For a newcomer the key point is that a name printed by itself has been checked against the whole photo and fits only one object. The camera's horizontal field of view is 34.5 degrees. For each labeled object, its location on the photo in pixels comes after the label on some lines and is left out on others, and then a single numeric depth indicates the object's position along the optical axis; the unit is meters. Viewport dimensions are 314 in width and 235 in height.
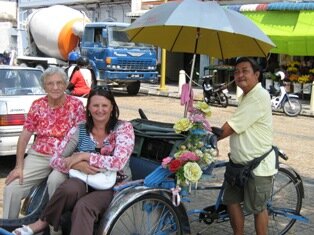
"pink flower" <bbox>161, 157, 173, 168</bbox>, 3.68
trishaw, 3.57
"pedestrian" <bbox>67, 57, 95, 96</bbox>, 9.36
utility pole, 20.38
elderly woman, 4.16
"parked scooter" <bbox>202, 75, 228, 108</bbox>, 16.34
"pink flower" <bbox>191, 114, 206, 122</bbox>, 3.82
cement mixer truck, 18.30
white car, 6.46
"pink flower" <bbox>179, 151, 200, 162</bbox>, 3.68
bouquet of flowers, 3.65
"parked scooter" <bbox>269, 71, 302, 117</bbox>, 14.80
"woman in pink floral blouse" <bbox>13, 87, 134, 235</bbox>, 3.45
